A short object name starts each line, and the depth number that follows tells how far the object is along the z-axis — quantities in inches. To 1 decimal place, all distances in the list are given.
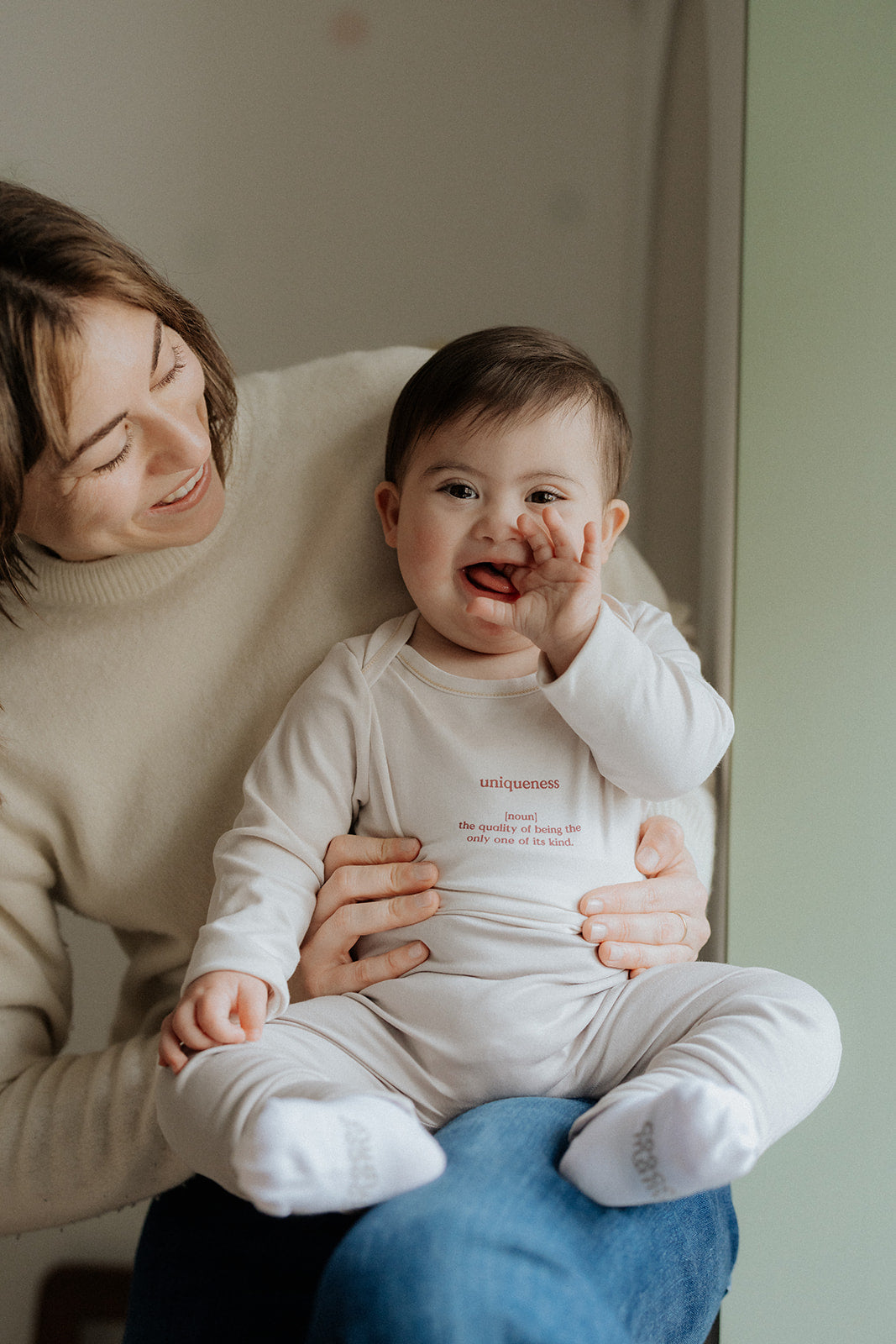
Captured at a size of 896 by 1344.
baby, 27.7
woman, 27.5
